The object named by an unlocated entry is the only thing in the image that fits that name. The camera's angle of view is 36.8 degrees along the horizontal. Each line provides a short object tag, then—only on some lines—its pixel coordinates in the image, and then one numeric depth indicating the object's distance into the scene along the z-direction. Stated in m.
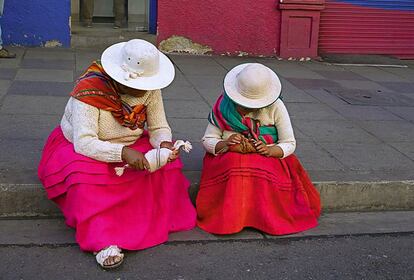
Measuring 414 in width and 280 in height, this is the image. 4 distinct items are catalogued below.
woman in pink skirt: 3.51
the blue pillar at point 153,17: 9.43
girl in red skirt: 3.92
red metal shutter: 9.73
